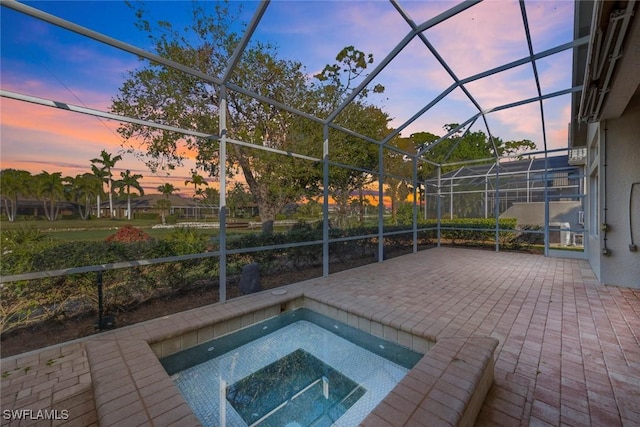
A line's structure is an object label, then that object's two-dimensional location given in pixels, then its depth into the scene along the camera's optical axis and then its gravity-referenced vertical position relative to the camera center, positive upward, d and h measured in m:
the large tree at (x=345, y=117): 6.68 +2.60
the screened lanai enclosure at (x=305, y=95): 3.00 +2.28
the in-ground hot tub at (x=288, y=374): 2.18 -1.61
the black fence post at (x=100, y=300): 2.84 -0.93
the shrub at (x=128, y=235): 3.35 -0.29
